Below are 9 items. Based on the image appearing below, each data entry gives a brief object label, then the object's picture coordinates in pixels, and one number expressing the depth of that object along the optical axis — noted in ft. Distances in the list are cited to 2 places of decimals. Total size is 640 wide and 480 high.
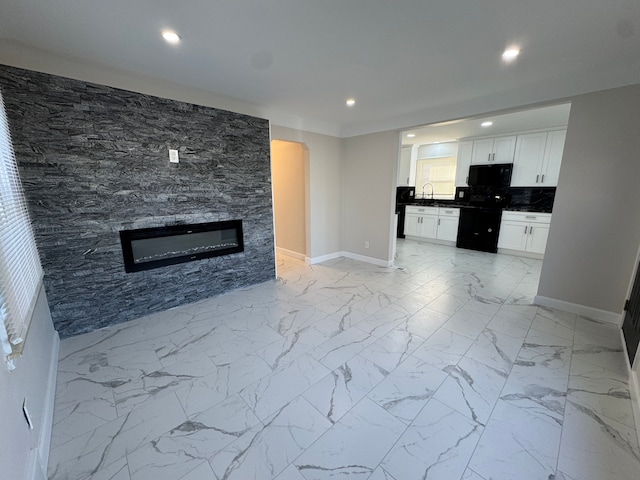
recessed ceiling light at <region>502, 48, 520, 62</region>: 6.46
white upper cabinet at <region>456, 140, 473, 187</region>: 18.25
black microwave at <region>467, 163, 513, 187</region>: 16.78
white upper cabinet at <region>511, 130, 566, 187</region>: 15.16
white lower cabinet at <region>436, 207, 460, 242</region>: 18.79
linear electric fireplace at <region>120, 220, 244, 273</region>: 8.59
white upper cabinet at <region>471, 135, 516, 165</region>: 16.62
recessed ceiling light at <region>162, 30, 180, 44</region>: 5.79
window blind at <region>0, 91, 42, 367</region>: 3.81
